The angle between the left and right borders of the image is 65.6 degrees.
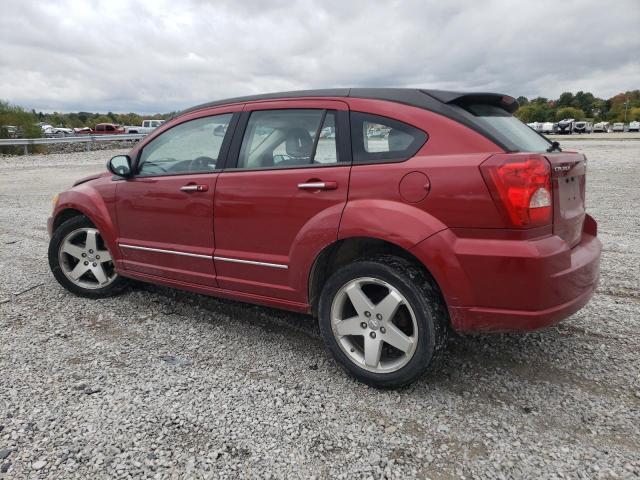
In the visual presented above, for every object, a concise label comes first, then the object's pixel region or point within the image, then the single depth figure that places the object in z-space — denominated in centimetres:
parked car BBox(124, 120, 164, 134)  4256
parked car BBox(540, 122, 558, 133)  7774
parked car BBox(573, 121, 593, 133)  8119
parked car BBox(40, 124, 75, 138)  5094
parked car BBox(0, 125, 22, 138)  2972
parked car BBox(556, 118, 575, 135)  7594
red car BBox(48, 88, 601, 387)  250
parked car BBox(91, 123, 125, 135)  4746
